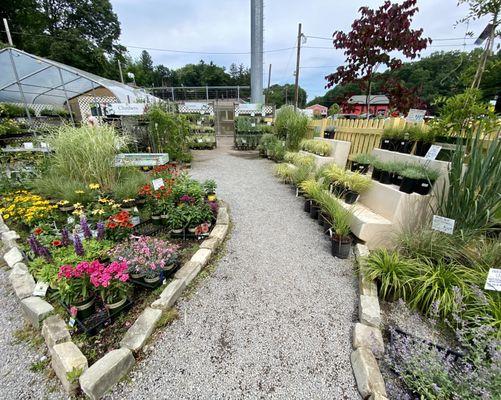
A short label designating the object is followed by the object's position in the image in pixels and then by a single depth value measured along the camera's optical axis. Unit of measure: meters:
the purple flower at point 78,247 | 1.76
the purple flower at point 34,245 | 1.97
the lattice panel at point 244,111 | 9.43
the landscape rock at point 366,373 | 1.17
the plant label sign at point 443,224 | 1.81
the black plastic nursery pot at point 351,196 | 3.02
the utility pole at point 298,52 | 10.91
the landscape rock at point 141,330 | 1.36
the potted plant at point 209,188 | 3.26
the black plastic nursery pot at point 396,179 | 2.66
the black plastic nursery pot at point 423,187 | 2.33
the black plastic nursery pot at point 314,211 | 3.33
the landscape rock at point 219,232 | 2.62
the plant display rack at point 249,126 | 9.45
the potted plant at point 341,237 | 2.39
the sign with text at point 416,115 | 3.22
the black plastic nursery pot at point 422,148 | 2.84
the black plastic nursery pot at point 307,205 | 3.55
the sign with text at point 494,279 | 1.43
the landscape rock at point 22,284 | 1.69
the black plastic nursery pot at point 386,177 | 2.76
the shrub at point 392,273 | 1.77
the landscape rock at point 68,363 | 1.17
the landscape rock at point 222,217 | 2.94
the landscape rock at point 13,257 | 2.06
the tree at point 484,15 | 2.03
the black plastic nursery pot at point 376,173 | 2.90
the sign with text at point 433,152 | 2.47
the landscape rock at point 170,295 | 1.65
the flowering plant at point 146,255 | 1.83
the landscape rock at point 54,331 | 1.35
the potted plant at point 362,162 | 3.28
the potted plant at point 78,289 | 1.48
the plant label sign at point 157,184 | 2.78
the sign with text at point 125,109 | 5.05
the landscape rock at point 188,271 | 1.95
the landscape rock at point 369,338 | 1.38
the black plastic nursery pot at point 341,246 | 2.39
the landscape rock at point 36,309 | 1.52
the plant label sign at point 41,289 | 1.67
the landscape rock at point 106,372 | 1.12
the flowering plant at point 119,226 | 2.18
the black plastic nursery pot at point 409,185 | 2.35
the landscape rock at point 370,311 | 1.54
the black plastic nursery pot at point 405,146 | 3.06
